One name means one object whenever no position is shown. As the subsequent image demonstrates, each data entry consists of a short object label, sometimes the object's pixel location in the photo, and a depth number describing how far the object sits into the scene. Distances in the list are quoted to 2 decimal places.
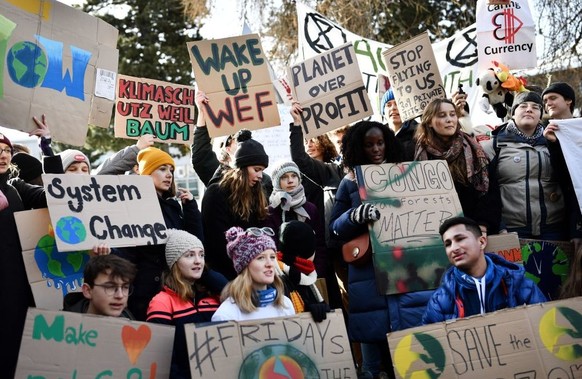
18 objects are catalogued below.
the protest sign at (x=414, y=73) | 6.93
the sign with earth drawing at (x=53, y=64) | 5.55
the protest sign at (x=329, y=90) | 6.82
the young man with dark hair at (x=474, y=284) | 4.95
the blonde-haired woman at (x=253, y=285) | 4.92
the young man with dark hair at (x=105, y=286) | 4.81
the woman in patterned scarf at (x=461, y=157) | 5.98
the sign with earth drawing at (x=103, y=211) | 5.11
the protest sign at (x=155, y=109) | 6.97
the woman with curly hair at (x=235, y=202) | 5.86
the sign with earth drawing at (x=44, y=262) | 5.10
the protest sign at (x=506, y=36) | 7.67
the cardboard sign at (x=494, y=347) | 4.51
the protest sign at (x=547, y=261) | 5.99
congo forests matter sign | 5.56
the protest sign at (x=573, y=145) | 5.96
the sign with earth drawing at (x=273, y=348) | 4.45
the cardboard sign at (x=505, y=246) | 5.59
